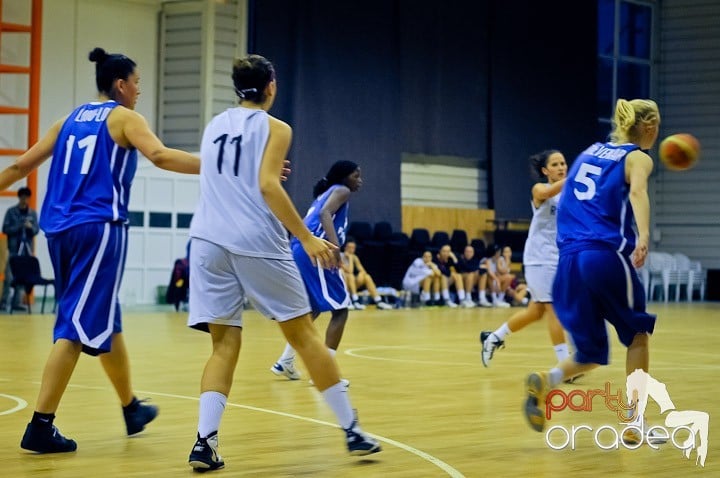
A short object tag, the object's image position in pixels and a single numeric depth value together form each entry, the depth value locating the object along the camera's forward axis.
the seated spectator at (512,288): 22.12
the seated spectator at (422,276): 20.75
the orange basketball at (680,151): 5.54
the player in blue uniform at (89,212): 5.04
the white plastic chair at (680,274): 26.86
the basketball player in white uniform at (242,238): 4.72
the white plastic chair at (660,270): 26.47
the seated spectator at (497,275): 22.02
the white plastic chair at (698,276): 27.58
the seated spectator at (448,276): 21.23
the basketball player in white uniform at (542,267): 8.68
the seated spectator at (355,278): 19.61
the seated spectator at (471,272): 21.58
